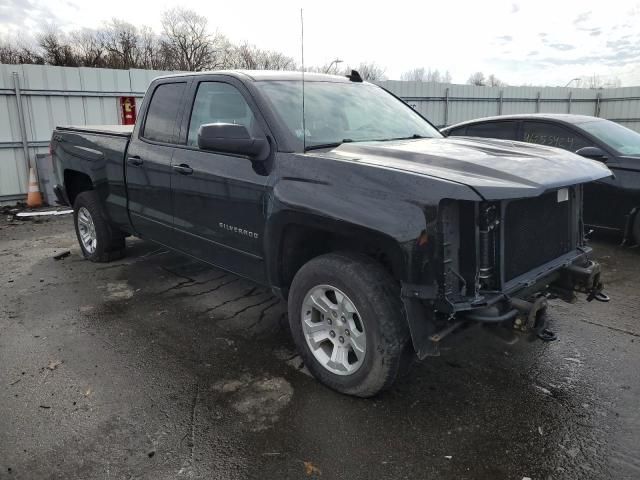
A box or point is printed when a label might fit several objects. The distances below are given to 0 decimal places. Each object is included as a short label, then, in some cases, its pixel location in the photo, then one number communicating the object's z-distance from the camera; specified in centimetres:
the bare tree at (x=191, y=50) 3478
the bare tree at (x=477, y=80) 3932
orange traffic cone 974
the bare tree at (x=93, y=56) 3147
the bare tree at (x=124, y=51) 3172
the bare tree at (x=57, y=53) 3103
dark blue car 589
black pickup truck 263
